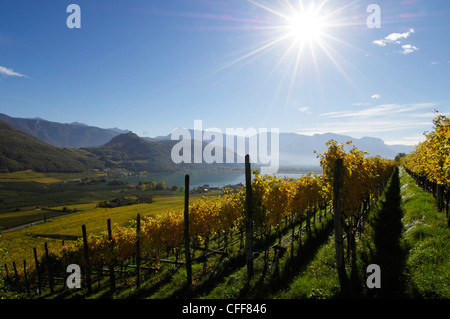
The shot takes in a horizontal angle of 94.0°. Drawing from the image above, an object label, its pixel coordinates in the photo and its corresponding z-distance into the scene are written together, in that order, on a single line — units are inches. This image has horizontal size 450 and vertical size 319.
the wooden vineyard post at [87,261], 780.0
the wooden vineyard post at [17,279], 1152.5
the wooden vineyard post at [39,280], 1060.8
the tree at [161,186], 7184.6
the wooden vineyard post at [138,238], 743.8
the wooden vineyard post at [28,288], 1066.7
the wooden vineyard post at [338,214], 405.1
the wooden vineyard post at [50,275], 970.7
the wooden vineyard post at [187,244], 593.3
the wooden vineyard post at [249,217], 526.6
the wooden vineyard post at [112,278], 750.5
